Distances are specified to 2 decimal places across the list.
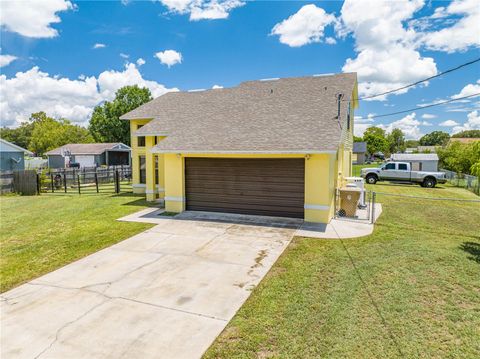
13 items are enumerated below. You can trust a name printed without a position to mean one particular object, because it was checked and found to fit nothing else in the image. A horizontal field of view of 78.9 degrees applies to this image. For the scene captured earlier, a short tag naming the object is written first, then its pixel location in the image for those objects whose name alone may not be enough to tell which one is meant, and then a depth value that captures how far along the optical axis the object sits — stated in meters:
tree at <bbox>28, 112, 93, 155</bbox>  62.38
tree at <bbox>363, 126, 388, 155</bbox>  77.31
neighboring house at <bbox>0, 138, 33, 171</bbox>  28.75
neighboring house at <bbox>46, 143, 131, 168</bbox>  44.72
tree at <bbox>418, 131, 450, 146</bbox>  117.19
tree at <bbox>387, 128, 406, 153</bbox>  96.07
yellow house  10.35
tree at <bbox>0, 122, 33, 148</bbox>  90.81
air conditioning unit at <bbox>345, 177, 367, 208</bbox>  13.19
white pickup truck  22.06
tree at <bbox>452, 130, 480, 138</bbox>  103.33
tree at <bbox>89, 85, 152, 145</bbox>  52.06
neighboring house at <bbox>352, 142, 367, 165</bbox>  57.03
